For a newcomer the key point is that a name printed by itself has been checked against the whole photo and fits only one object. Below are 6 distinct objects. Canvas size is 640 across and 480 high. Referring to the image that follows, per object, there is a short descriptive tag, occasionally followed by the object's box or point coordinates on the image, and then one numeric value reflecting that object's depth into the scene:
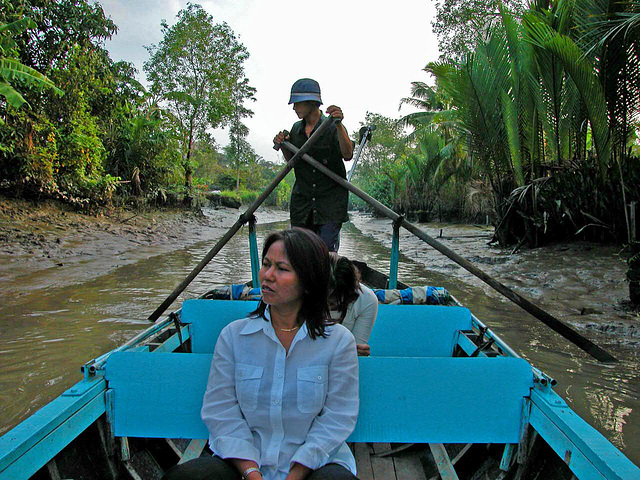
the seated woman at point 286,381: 1.30
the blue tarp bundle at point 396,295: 2.88
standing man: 3.41
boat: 1.34
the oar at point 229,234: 3.78
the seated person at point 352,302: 1.99
